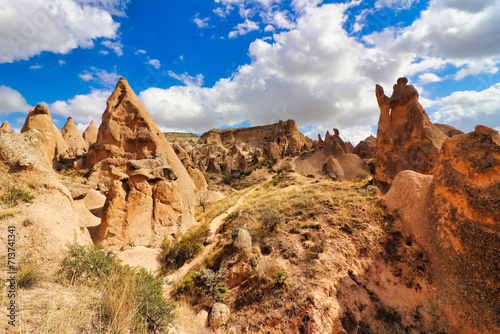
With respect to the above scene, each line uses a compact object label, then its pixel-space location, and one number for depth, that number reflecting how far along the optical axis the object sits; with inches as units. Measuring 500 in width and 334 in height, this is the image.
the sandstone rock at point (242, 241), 309.4
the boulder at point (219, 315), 242.7
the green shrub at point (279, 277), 256.4
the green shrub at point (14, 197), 207.5
